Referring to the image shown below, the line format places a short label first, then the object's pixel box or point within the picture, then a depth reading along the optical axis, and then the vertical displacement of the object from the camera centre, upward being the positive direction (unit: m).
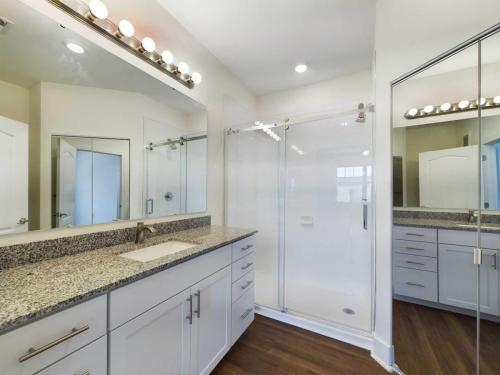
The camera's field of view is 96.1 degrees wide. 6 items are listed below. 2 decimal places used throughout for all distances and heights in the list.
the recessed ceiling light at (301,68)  2.42 +1.32
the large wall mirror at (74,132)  1.04 +0.32
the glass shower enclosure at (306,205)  2.47 -0.20
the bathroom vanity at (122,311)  0.65 -0.47
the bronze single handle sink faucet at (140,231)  1.45 -0.28
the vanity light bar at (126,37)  1.21 +0.95
